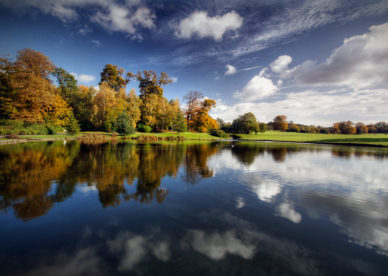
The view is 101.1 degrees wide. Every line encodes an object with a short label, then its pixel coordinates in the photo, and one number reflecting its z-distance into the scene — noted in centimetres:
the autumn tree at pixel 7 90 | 2833
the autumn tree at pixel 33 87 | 2912
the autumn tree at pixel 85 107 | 4409
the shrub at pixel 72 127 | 3744
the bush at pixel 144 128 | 5028
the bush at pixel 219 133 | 6246
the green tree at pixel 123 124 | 4100
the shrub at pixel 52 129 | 3403
